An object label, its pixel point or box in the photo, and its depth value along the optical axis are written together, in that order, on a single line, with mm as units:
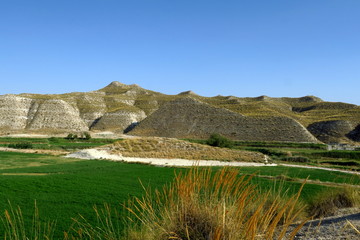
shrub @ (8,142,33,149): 43312
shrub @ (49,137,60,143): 56916
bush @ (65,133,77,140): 64788
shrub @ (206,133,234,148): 51281
